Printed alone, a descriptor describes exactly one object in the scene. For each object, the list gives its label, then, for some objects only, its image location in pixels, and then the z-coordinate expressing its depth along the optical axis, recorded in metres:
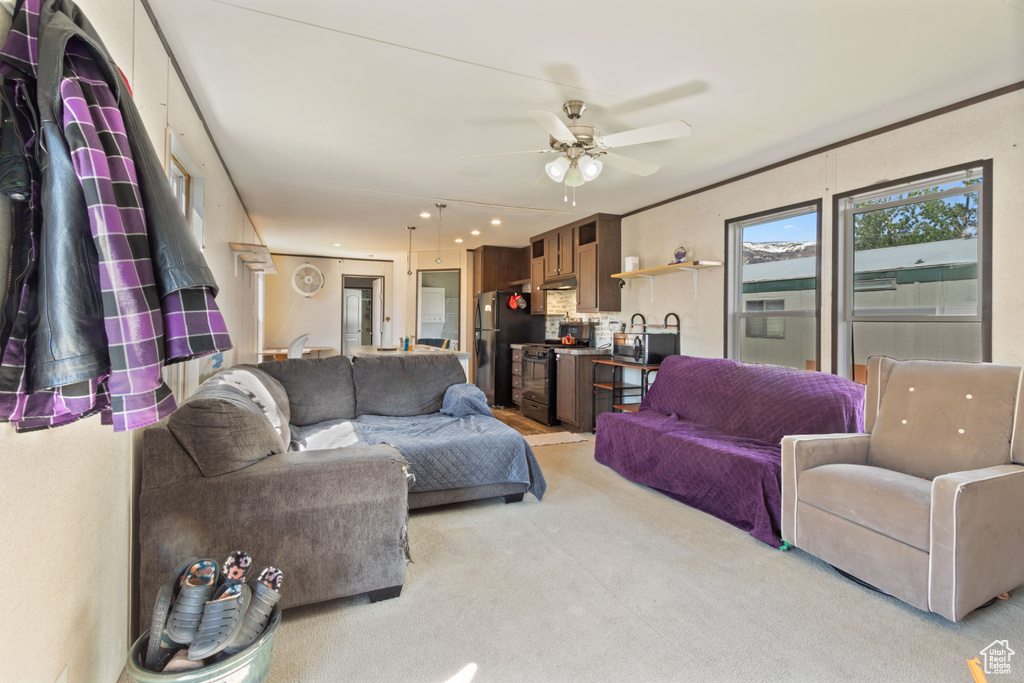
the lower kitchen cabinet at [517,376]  6.55
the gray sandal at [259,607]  1.29
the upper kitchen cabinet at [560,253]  5.92
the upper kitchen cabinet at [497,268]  7.49
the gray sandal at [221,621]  1.21
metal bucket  1.18
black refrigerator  6.92
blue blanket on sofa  2.88
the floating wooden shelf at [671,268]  4.23
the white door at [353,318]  9.48
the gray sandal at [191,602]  1.22
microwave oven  4.62
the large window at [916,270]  2.75
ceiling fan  2.40
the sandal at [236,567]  1.37
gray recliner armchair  1.82
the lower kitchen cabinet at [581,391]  5.21
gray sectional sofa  1.72
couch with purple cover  2.71
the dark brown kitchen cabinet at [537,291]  6.65
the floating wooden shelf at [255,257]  3.75
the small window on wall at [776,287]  3.67
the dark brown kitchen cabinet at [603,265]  5.41
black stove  5.66
